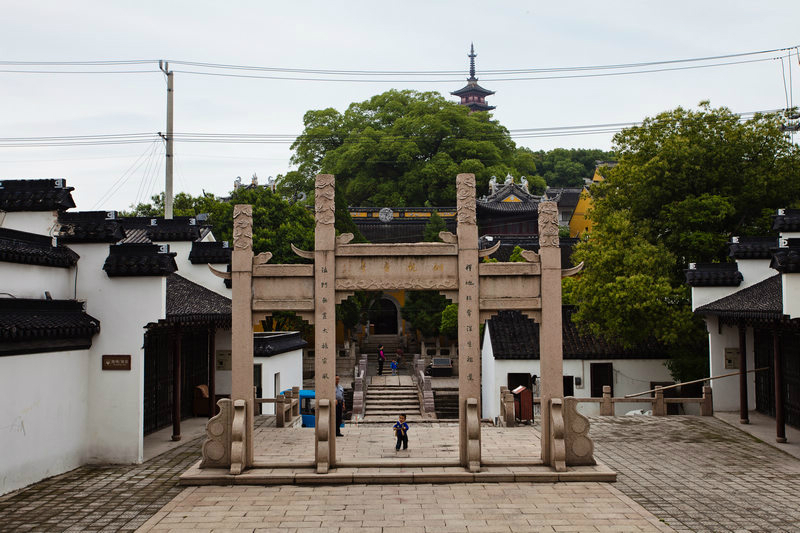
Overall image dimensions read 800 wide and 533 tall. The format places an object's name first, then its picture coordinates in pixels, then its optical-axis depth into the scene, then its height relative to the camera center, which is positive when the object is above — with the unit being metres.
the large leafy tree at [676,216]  23.80 +3.68
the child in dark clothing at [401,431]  15.88 -2.51
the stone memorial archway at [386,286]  14.20 +0.68
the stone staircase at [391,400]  29.11 -3.55
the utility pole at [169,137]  28.95 +7.73
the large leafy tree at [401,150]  57.41 +14.25
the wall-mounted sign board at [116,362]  15.51 -0.90
